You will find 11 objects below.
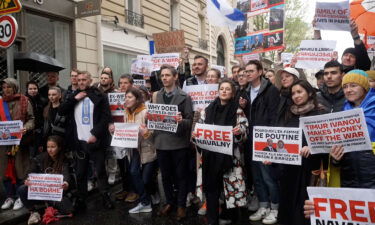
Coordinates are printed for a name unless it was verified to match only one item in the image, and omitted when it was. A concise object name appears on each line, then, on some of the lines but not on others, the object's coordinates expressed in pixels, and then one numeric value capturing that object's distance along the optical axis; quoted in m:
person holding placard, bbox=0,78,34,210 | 5.04
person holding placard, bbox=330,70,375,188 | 2.56
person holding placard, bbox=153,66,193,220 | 4.50
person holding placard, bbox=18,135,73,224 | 4.64
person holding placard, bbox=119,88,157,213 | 4.80
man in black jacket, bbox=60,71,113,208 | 4.92
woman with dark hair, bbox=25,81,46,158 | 5.47
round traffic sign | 5.04
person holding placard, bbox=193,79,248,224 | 4.00
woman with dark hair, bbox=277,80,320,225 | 3.08
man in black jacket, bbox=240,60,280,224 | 4.30
